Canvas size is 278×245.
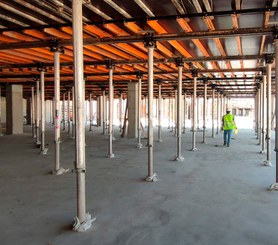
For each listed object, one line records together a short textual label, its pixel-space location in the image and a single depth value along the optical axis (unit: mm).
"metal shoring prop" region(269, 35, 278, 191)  5629
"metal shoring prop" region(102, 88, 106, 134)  18362
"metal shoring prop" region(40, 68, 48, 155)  9172
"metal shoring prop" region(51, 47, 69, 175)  6848
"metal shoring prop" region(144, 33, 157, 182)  6301
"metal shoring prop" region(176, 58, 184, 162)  8644
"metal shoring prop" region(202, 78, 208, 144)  13059
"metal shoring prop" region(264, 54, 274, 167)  7741
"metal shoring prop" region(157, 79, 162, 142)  14159
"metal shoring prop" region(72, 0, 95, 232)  3834
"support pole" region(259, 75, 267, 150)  9676
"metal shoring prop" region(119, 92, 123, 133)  20070
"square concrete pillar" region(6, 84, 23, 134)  17344
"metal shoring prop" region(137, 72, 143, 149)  11750
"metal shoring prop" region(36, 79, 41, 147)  11945
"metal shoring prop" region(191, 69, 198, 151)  10945
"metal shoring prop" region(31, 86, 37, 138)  15553
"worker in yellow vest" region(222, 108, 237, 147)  12289
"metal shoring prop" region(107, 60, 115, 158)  9258
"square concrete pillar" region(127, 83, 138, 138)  15570
